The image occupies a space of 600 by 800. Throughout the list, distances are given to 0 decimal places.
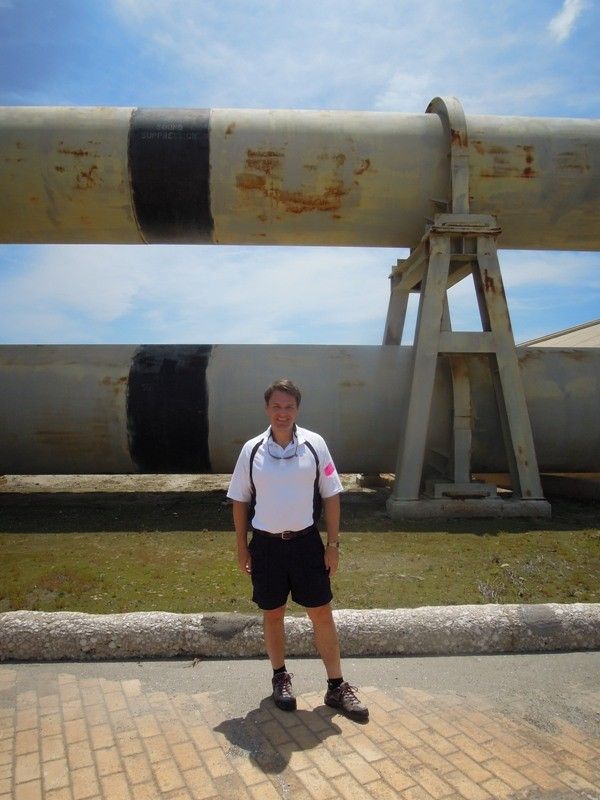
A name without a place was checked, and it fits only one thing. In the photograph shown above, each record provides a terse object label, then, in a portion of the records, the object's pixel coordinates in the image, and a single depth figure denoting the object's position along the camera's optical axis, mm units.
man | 2818
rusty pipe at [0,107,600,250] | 7180
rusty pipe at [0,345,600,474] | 7547
